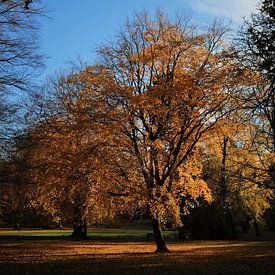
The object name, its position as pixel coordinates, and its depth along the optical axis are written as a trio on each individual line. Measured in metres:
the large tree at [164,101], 18.72
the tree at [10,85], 12.80
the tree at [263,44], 10.91
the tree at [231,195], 34.04
